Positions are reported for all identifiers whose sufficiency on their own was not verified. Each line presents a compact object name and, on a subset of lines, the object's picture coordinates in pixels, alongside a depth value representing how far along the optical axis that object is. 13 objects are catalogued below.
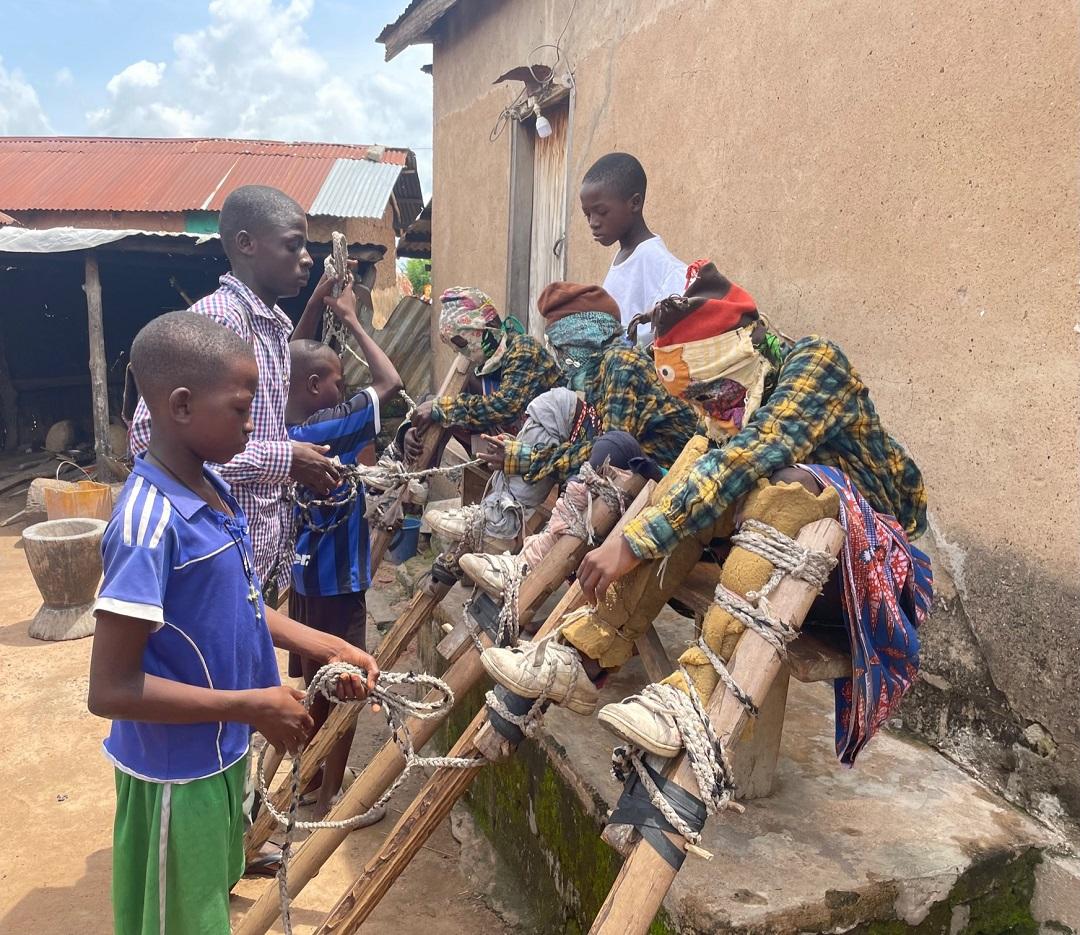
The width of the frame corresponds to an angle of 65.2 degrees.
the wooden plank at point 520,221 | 6.28
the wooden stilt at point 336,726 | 2.81
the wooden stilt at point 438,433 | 3.56
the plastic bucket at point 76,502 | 6.87
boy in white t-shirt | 3.33
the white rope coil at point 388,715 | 1.80
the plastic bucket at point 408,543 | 6.14
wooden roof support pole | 8.88
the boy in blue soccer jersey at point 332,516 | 3.09
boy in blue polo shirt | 1.56
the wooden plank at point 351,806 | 2.26
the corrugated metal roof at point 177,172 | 10.73
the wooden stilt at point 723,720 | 1.56
